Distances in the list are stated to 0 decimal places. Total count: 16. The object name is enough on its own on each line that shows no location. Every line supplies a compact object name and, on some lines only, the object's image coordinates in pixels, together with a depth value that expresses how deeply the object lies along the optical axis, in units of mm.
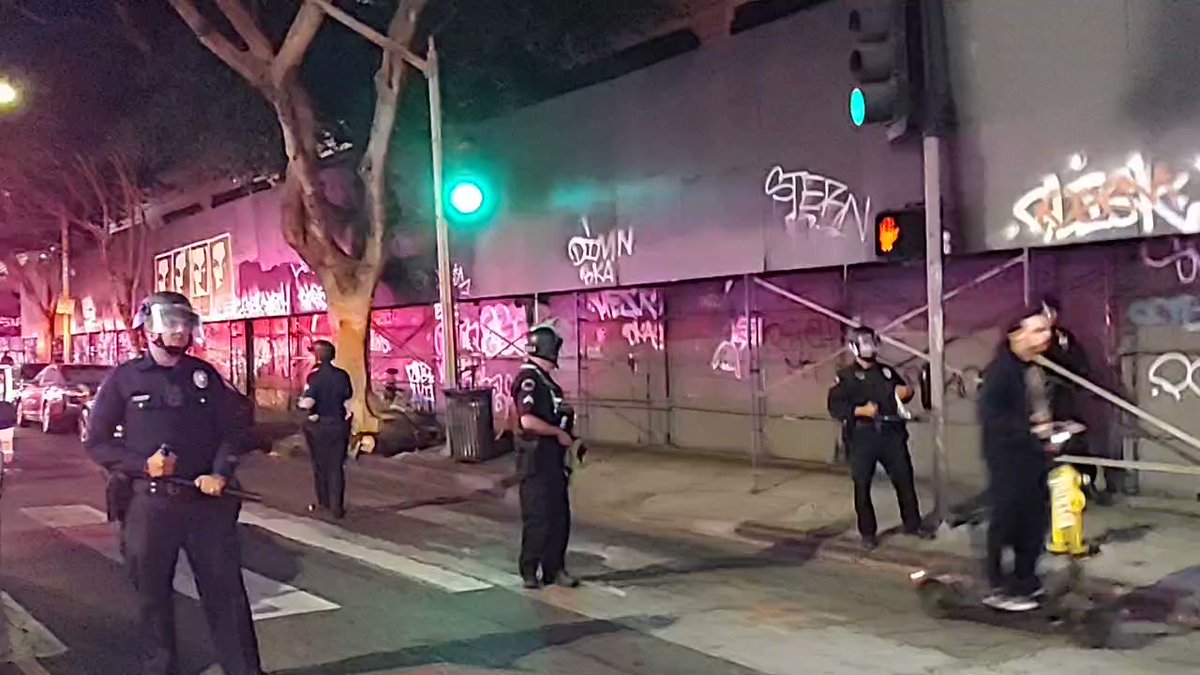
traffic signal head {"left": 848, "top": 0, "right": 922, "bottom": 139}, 10469
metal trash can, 18328
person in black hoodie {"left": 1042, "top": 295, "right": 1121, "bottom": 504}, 11617
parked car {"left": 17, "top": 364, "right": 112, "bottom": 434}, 27125
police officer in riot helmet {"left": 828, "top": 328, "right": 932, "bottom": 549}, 10633
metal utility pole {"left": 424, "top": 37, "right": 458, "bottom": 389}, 17953
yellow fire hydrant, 7590
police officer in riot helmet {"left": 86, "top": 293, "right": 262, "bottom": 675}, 6289
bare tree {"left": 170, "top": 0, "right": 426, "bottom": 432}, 19297
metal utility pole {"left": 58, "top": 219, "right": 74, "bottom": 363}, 41469
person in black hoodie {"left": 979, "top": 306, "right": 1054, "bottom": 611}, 7852
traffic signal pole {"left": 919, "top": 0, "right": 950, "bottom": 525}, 10727
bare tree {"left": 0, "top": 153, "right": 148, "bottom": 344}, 35562
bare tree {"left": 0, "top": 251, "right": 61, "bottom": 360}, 49281
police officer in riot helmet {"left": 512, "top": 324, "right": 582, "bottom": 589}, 9352
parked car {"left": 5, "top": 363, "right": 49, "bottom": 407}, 29531
